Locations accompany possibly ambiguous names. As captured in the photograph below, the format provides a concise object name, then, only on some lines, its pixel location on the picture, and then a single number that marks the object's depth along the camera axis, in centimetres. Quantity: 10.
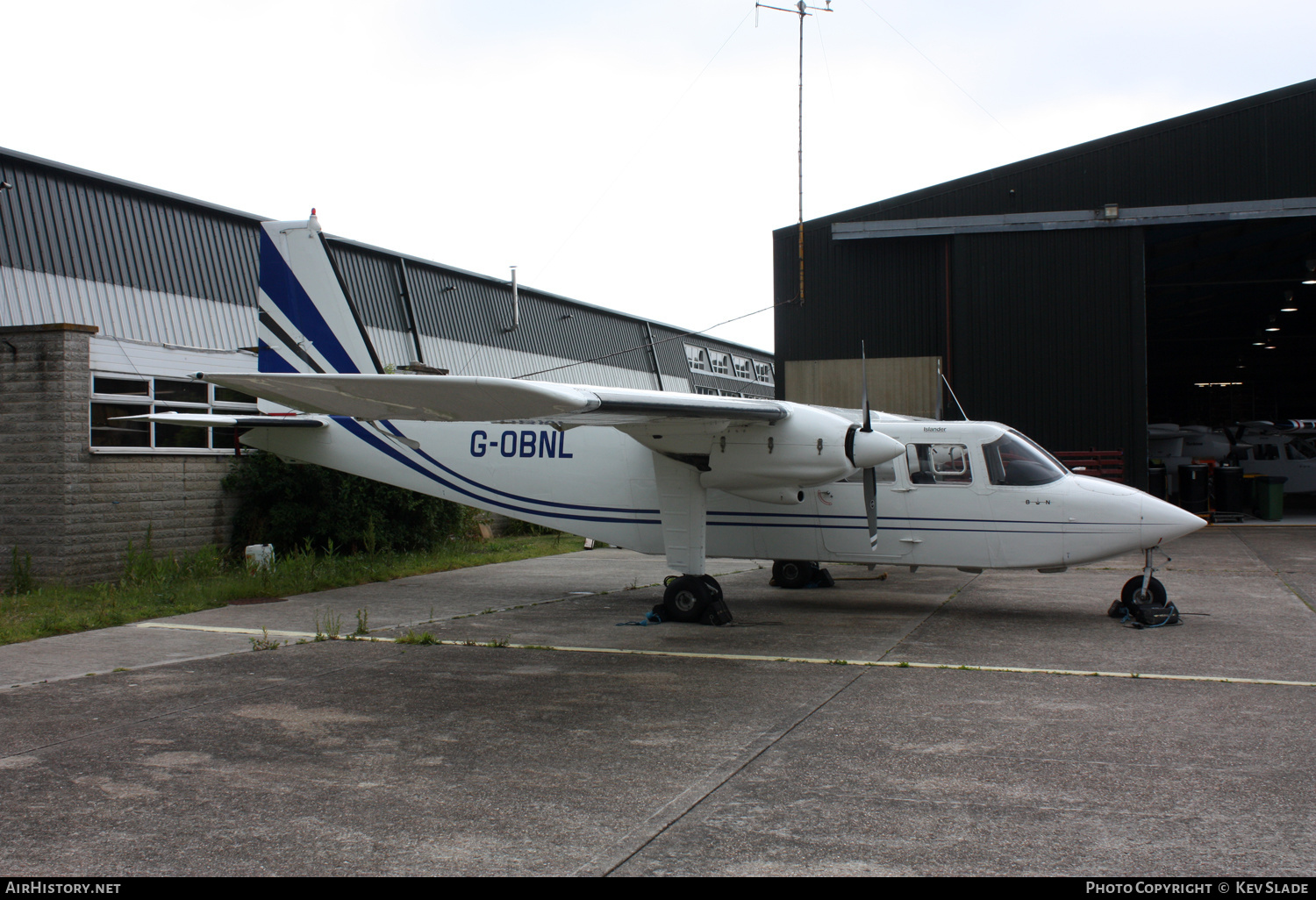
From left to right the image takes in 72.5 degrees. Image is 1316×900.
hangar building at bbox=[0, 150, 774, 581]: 1208
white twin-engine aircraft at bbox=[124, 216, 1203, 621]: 970
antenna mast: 1900
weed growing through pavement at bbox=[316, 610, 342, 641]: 924
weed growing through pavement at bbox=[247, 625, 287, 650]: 867
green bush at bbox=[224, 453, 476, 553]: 1462
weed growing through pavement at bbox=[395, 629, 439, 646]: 891
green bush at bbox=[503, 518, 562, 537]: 2170
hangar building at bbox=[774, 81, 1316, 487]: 2014
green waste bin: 2378
